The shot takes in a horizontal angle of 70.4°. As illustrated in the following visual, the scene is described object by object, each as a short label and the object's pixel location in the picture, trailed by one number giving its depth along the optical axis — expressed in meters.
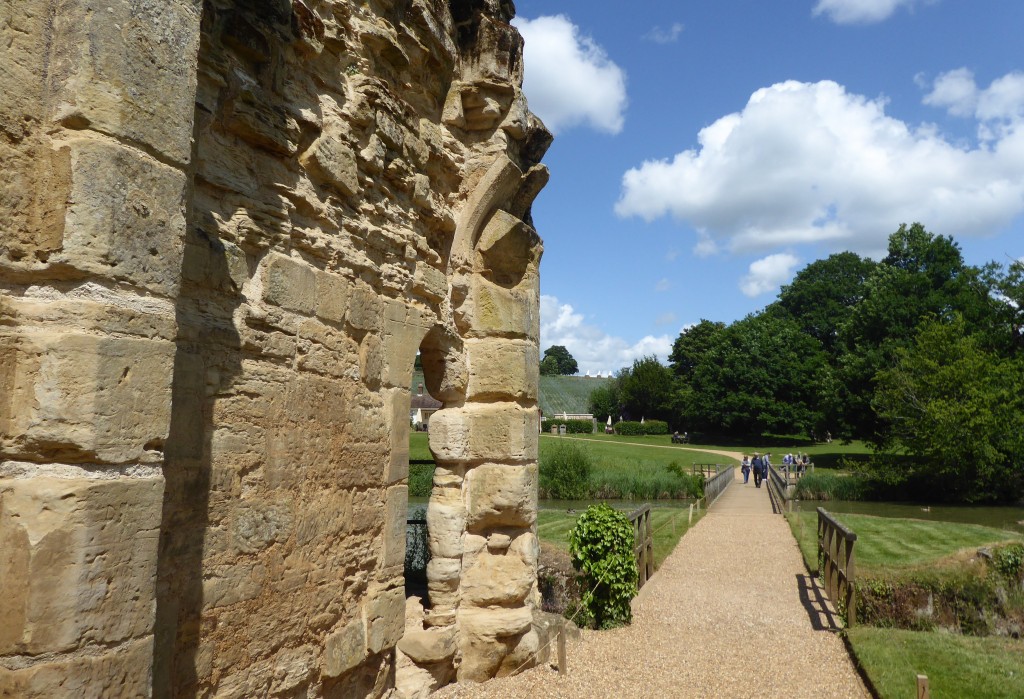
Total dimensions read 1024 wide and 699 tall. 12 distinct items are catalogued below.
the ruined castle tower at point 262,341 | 2.31
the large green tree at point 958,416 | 22.84
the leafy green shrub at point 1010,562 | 9.96
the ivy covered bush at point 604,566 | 7.89
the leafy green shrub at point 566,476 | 22.39
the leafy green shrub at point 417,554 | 7.71
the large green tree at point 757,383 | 44.62
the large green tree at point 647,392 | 54.91
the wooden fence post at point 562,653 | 6.02
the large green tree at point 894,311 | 31.89
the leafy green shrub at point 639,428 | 49.97
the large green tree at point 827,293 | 53.31
